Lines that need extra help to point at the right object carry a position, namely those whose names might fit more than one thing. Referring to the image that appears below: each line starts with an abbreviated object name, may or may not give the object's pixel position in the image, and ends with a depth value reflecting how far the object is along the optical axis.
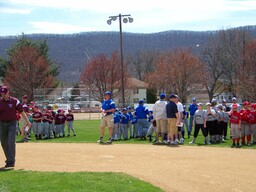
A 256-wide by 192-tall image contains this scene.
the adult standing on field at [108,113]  16.30
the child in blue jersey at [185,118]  19.30
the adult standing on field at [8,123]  10.38
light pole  36.06
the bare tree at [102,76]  67.31
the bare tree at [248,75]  47.88
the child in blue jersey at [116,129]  19.84
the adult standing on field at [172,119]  15.68
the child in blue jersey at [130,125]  20.97
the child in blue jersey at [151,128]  18.33
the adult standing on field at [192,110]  20.14
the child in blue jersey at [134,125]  20.14
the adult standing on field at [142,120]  19.36
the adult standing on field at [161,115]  16.39
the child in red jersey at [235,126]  15.78
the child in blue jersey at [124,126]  20.22
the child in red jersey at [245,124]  16.09
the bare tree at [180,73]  61.72
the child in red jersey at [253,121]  16.17
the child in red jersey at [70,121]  23.03
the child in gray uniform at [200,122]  16.70
